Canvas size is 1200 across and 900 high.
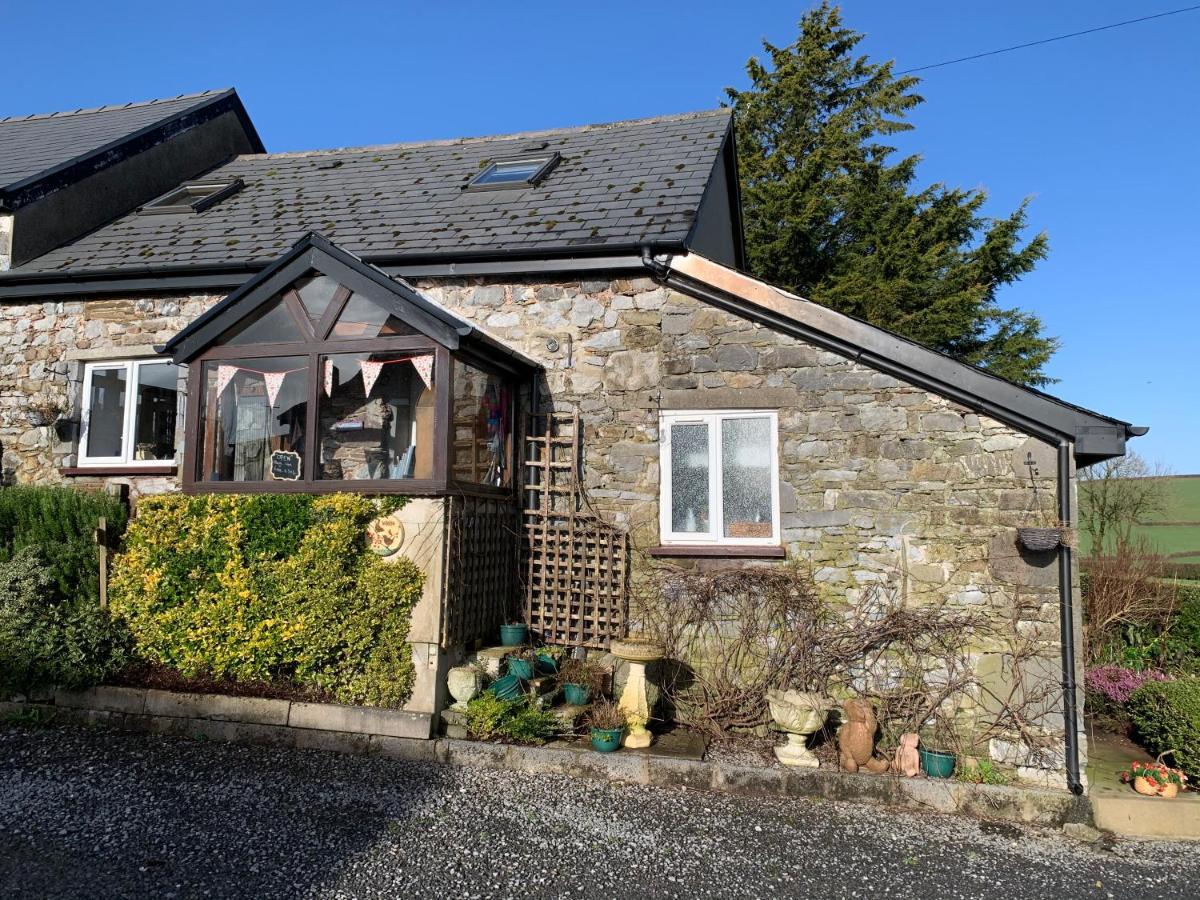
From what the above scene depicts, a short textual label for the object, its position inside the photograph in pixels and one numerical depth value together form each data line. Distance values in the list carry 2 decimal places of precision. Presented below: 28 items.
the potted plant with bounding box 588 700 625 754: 6.03
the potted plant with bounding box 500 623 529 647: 7.16
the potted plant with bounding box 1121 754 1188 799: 5.69
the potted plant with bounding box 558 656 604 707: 6.79
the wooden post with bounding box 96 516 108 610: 7.07
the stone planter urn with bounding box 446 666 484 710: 6.35
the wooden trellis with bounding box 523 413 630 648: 7.35
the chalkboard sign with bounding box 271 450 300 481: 6.95
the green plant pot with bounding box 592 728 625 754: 6.02
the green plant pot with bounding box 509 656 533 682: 6.63
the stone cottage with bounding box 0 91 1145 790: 6.47
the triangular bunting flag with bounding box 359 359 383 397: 6.90
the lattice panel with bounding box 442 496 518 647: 6.49
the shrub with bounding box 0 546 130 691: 6.67
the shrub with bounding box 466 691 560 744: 6.13
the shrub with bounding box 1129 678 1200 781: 5.91
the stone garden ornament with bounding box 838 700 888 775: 5.96
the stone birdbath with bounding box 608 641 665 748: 6.21
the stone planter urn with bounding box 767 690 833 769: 5.97
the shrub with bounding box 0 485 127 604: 7.16
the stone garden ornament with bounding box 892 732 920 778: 5.86
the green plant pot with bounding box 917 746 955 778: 5.84
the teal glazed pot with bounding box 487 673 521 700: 6.39
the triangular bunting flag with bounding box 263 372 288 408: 7.13
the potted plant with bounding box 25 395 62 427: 9.15
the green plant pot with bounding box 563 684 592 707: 6.78
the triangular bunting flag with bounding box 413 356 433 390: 6.75
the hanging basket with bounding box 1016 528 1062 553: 5.98
